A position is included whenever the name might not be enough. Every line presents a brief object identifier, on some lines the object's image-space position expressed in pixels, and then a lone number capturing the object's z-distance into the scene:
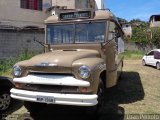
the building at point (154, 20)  27.97
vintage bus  3.13
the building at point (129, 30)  19.74
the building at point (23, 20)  9.00
